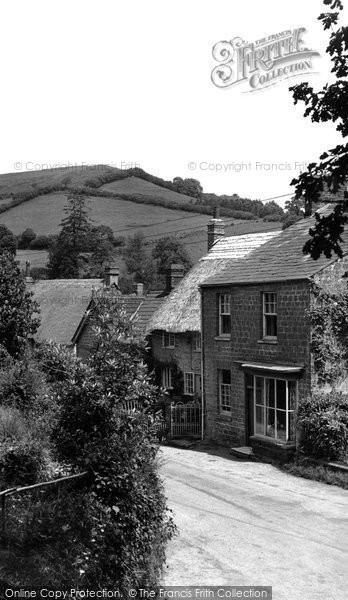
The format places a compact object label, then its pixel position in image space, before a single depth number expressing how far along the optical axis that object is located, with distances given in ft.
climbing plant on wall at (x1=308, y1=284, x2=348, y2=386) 79.20
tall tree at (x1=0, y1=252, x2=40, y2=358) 81.82
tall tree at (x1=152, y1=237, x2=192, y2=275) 265.54
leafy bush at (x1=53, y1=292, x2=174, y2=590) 38.72
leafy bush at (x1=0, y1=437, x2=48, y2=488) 46.16
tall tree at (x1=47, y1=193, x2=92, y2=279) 277.64
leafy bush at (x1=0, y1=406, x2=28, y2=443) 51.37
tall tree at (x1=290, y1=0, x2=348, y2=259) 23.71
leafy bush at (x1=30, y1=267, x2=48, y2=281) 279.84
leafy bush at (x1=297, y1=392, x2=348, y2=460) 75.10
